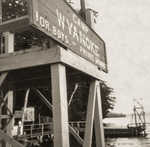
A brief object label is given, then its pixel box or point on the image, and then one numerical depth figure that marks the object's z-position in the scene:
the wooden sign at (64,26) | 3.33
